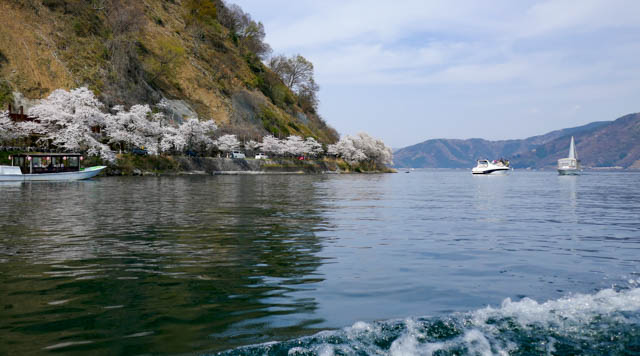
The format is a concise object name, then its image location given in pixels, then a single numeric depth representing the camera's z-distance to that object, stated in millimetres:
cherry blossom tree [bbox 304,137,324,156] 161038
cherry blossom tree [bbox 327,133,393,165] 182375
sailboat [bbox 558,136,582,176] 157875
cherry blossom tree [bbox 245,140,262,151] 142500
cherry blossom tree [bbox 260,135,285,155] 145500
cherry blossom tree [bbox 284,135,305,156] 151750
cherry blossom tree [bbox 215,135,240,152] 124500
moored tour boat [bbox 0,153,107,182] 68931
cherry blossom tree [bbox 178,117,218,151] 114000
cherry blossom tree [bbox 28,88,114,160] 86750
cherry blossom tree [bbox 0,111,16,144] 80031
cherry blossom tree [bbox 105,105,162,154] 96375
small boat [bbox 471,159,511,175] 163500
